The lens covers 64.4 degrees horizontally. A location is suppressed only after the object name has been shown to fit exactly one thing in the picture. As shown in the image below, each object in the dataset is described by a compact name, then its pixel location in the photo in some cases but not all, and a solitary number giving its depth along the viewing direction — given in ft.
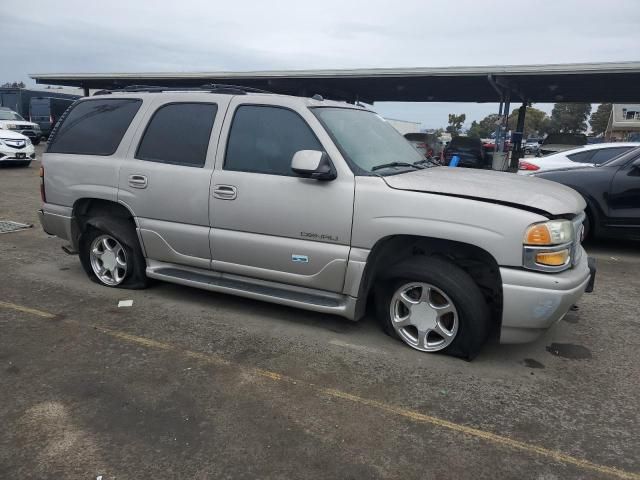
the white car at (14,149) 49.26
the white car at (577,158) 24.35
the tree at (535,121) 270.26
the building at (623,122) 188.75
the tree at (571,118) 274.36
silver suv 11.09
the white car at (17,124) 66.08
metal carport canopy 55.98
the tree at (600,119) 258.45
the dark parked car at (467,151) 66.37
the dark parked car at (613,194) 21.97
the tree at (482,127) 260.91
